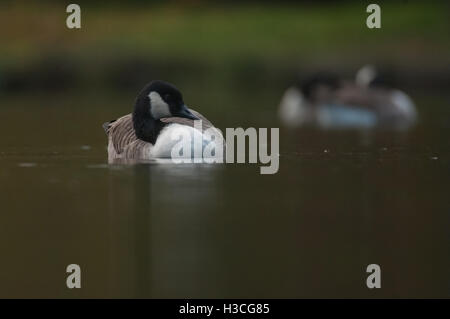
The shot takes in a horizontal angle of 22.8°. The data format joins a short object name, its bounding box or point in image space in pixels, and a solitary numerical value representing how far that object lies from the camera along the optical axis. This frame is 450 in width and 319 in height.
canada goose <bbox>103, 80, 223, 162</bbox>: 12.04
